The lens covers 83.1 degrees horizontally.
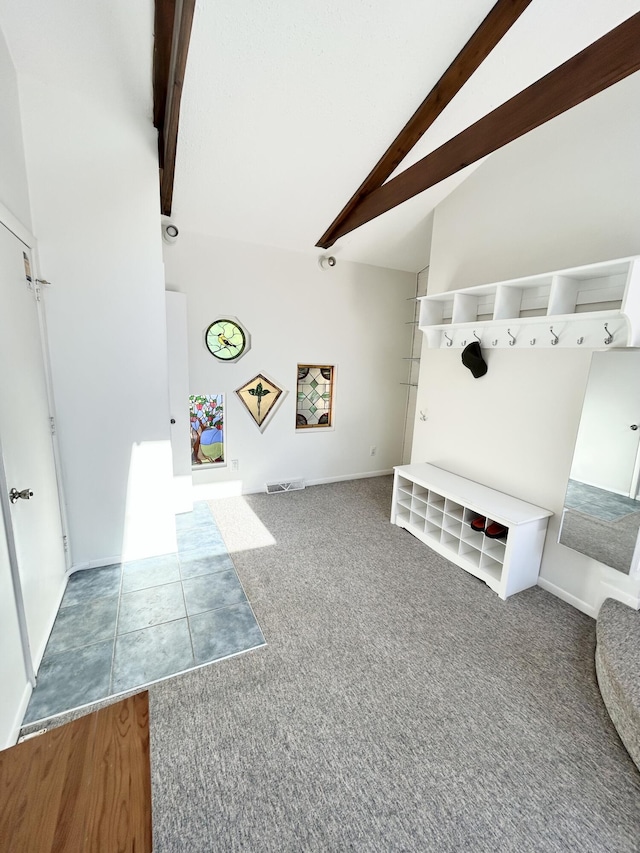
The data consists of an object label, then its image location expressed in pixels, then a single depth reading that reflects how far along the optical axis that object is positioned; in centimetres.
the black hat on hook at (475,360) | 290
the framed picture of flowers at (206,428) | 385
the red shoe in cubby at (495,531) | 262
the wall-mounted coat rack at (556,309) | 202
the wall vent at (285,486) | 430
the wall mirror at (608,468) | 211
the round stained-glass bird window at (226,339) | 375
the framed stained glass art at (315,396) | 439
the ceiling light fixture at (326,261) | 411
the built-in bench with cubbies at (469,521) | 250
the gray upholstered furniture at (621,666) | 155
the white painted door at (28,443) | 171
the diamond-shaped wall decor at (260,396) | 402
